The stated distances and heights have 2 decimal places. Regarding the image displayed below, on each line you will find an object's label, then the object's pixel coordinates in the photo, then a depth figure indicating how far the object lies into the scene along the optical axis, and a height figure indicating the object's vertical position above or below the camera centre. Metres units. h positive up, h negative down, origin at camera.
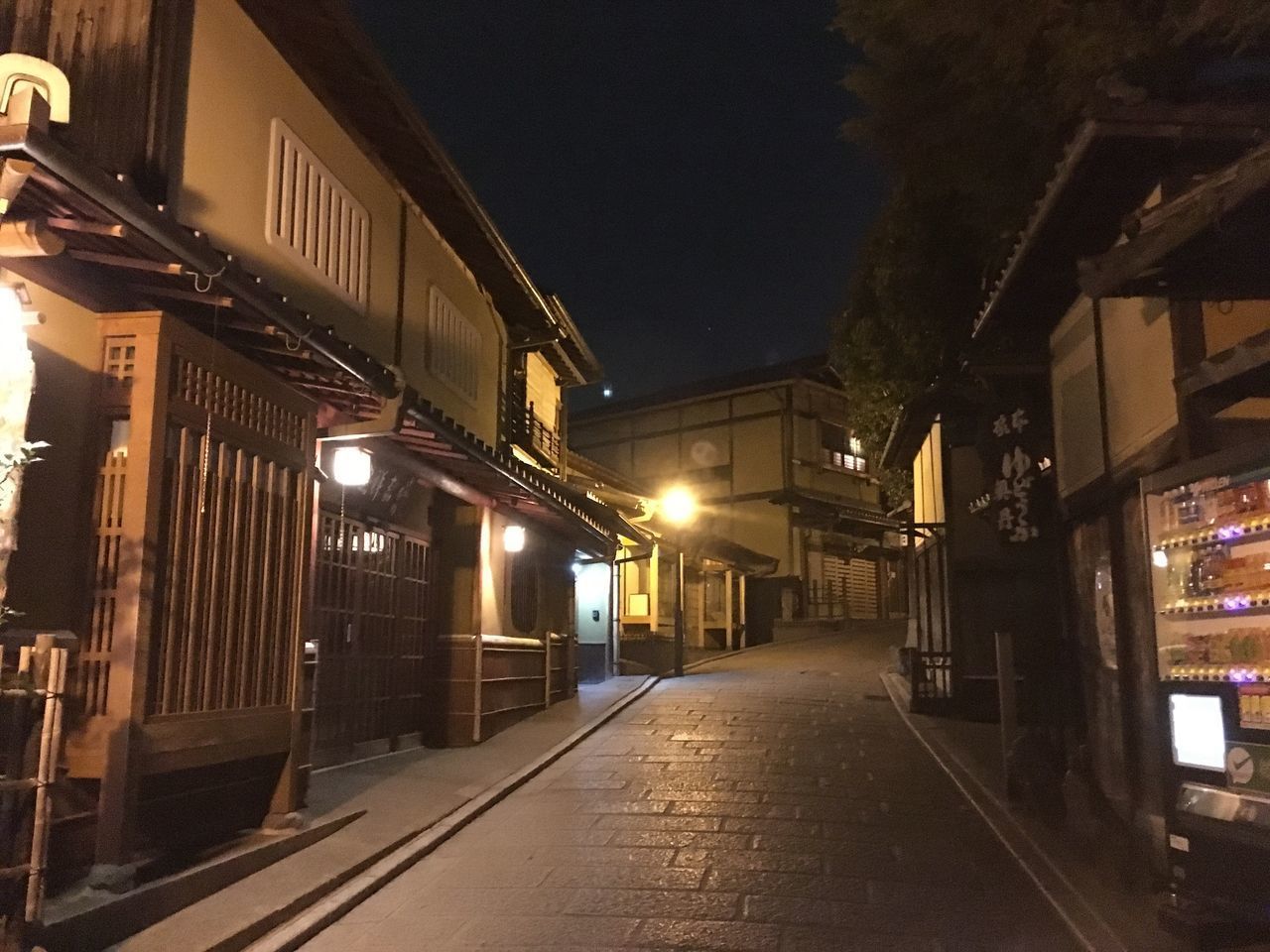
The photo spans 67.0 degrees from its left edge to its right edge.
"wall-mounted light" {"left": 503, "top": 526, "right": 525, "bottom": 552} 16.94 +1.37
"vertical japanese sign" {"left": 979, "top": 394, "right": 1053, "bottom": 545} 11.58 +1.84
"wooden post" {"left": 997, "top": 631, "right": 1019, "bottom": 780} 11.17 -0.81
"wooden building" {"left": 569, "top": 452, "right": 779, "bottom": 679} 25.97 +0.92
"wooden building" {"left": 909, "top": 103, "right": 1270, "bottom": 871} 7.16 +2.50
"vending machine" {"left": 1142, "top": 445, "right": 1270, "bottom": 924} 6.23 -0.44
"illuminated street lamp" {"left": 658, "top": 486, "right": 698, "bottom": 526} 26.73 +3.13
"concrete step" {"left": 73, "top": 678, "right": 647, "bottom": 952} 6.46 -2.07
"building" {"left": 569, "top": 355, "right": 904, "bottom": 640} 38.31 +6.18
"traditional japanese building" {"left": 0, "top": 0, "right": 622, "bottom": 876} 6.64 +1.84
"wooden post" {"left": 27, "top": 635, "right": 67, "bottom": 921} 5.38 -0.90
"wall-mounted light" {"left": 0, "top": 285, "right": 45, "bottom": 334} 6.06 +1.92
